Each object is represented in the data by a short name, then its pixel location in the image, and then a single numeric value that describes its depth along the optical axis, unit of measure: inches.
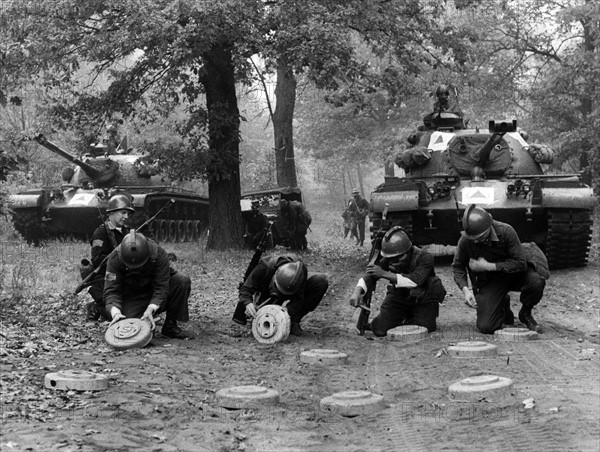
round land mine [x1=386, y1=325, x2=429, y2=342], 402.3
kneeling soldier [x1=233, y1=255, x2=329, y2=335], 409.1
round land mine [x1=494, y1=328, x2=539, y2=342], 387.5
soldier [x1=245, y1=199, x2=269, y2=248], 898.1
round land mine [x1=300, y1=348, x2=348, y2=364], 355.9
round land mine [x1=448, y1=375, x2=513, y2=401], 269.4
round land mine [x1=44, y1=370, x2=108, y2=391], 287.9
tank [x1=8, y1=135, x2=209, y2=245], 936.3
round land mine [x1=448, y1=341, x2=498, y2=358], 345.7
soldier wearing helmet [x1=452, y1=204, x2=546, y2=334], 408.8
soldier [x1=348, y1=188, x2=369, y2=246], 1248.2
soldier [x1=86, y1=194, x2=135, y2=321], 433.4
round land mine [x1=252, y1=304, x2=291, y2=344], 402.9
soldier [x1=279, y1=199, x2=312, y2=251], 931.3
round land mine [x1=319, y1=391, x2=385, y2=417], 269.6
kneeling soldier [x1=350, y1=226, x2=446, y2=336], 417.1
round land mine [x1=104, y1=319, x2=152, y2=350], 372.5
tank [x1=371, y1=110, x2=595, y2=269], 676.1
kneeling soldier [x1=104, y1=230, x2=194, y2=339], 391.9
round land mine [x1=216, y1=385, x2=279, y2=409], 278.5
